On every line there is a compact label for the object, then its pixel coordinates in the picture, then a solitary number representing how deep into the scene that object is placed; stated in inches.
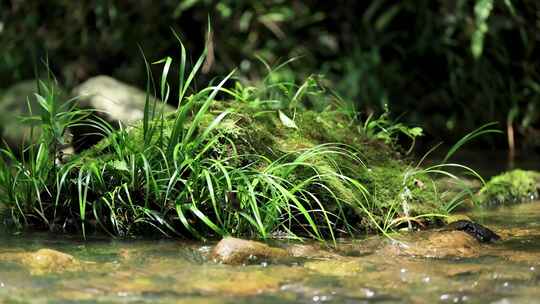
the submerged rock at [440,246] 245.9
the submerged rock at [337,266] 219.6
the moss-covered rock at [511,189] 369.7
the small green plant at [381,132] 331.9
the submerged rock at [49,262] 217.9
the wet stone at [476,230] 269.7
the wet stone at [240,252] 225.9
